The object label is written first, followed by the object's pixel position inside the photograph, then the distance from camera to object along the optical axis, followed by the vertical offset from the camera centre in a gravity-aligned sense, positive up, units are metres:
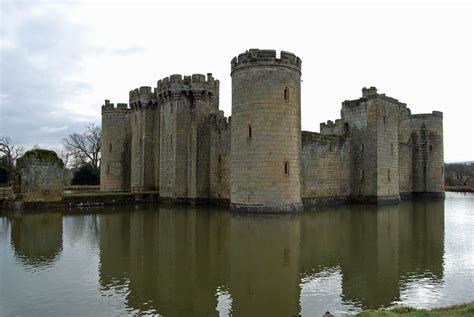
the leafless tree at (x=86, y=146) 53.09 +4.06
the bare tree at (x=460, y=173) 68.62 +0.63
